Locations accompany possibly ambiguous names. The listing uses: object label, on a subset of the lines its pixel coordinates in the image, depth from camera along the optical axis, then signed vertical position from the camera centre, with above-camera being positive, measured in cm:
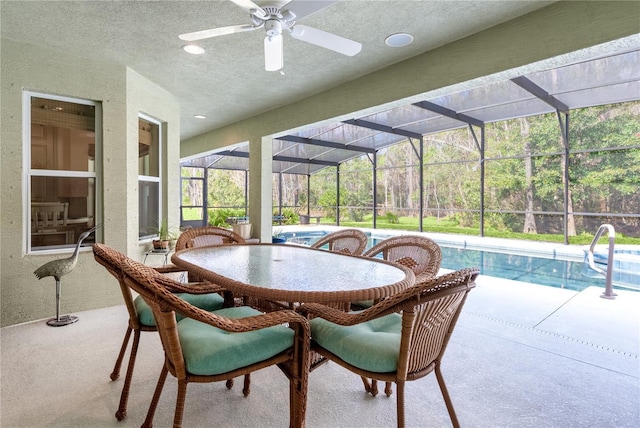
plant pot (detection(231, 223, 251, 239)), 554 -31
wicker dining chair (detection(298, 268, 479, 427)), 138 -58
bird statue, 301 -54
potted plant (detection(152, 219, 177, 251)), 414 -36
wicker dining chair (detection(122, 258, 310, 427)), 137 -58
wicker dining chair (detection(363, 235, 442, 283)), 242 -33
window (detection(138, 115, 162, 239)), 424 +43
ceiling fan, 208 +120
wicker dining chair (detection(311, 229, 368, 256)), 300 -29
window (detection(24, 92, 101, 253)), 337 +41
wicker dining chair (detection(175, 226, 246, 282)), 315 -26
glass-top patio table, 155 -35
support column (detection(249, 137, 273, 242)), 566 +33
